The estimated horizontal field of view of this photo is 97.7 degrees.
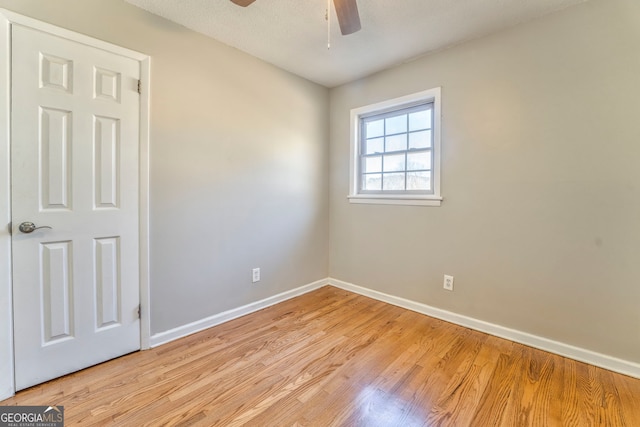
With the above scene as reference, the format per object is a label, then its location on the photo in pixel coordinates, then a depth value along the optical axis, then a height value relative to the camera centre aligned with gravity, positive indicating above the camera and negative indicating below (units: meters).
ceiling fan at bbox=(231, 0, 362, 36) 1.48 +1.07
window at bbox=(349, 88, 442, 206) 2.68 +0.62
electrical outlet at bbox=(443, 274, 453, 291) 2.57 -0.68
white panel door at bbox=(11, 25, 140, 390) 1.59 +0.01
